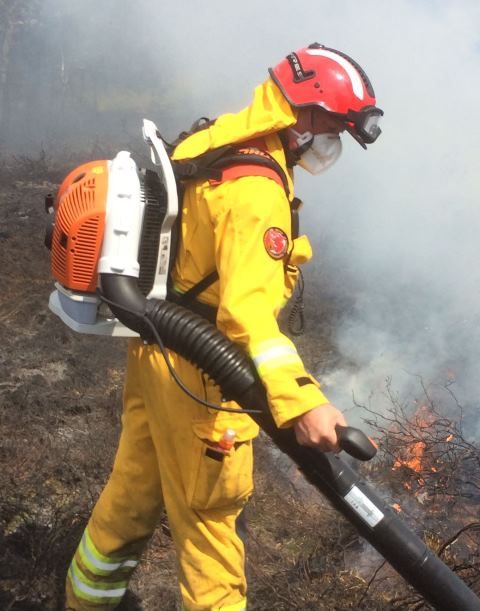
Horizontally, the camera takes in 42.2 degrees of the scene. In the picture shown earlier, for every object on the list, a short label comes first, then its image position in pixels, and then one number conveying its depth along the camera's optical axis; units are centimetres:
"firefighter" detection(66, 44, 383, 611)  199
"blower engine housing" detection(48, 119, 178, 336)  213
